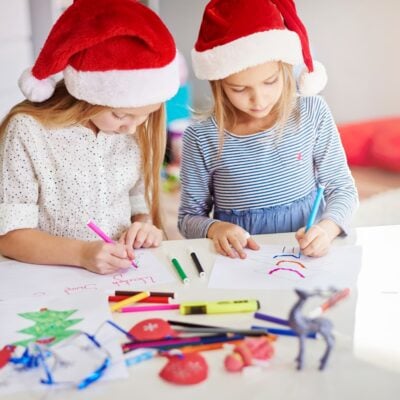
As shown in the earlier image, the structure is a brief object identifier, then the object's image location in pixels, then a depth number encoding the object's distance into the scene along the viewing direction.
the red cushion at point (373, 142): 3.30
